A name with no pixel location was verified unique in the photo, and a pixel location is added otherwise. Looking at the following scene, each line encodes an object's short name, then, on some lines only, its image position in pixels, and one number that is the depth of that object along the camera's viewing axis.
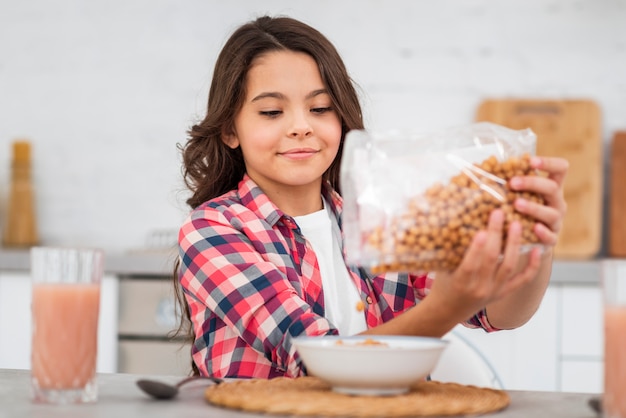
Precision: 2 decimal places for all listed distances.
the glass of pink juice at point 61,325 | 0.93
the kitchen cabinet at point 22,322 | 2.64
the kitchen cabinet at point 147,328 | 2.63
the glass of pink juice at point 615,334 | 0.78
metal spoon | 0.94
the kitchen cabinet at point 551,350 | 2.50
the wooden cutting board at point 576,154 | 2.87
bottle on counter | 3.11
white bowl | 0.90
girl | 1.24
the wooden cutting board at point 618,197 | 2.88
